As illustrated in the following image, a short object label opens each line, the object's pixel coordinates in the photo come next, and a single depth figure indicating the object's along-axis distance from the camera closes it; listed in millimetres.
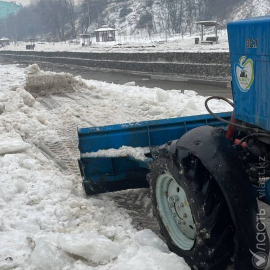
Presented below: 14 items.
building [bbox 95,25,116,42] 50219
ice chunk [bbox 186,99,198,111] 8038
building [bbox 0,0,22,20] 114000
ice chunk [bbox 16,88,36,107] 10328
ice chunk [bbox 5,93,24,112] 9152
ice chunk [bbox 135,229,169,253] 3304
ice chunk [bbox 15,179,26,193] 4457
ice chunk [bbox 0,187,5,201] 4155
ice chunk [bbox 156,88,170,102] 9598
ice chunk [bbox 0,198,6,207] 4023
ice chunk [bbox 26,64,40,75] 14305
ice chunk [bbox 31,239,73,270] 2986
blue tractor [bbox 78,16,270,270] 2570
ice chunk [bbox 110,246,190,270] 2883
